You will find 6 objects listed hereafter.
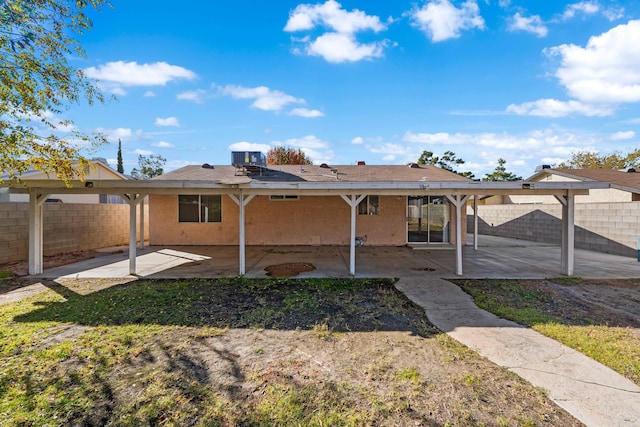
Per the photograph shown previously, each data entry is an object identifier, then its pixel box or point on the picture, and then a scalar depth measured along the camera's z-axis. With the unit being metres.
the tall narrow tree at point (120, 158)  32.66
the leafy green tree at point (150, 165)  36.25
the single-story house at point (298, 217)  12.03
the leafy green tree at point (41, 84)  3.81
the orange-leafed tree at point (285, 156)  31.21
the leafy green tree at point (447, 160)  30.64
